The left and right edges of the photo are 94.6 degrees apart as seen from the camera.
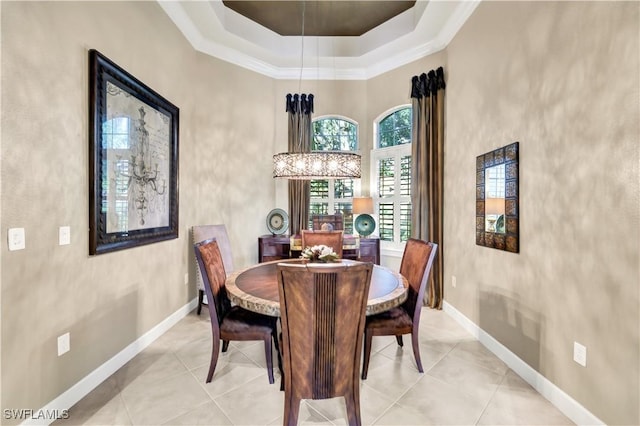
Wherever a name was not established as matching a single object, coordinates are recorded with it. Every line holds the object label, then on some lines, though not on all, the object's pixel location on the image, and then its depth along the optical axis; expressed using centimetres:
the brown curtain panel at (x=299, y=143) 455
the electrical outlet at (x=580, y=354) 174
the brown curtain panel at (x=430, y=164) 367
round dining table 176
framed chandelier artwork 211
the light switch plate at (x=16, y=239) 153
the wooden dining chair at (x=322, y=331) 139
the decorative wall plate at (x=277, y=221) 437
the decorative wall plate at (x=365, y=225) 439
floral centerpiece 227
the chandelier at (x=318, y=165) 278
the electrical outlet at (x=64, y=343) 184
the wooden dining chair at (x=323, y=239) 330
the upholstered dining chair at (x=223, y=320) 208
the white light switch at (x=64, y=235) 185
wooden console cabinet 421
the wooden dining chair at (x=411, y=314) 215
